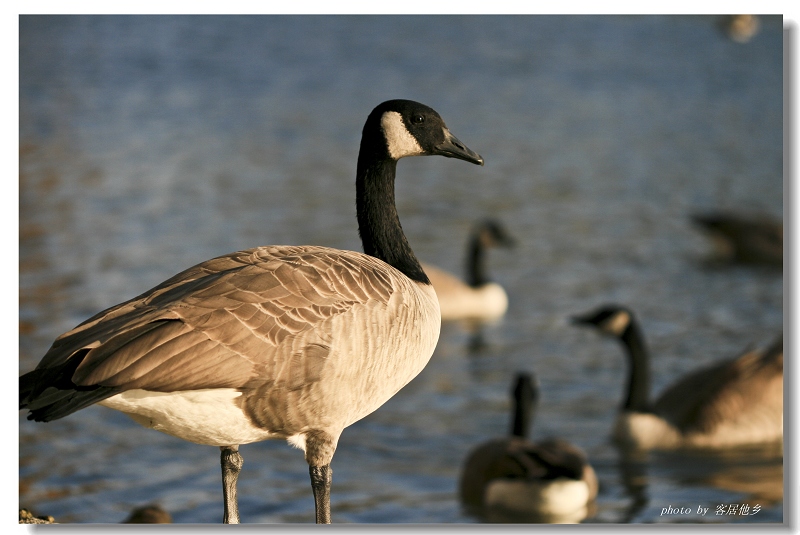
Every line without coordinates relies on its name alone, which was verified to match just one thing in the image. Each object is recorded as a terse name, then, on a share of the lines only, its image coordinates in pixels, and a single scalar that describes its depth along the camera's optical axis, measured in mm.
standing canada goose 6789
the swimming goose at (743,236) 25234
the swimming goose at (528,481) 14307
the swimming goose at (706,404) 17484
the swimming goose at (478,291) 23875
